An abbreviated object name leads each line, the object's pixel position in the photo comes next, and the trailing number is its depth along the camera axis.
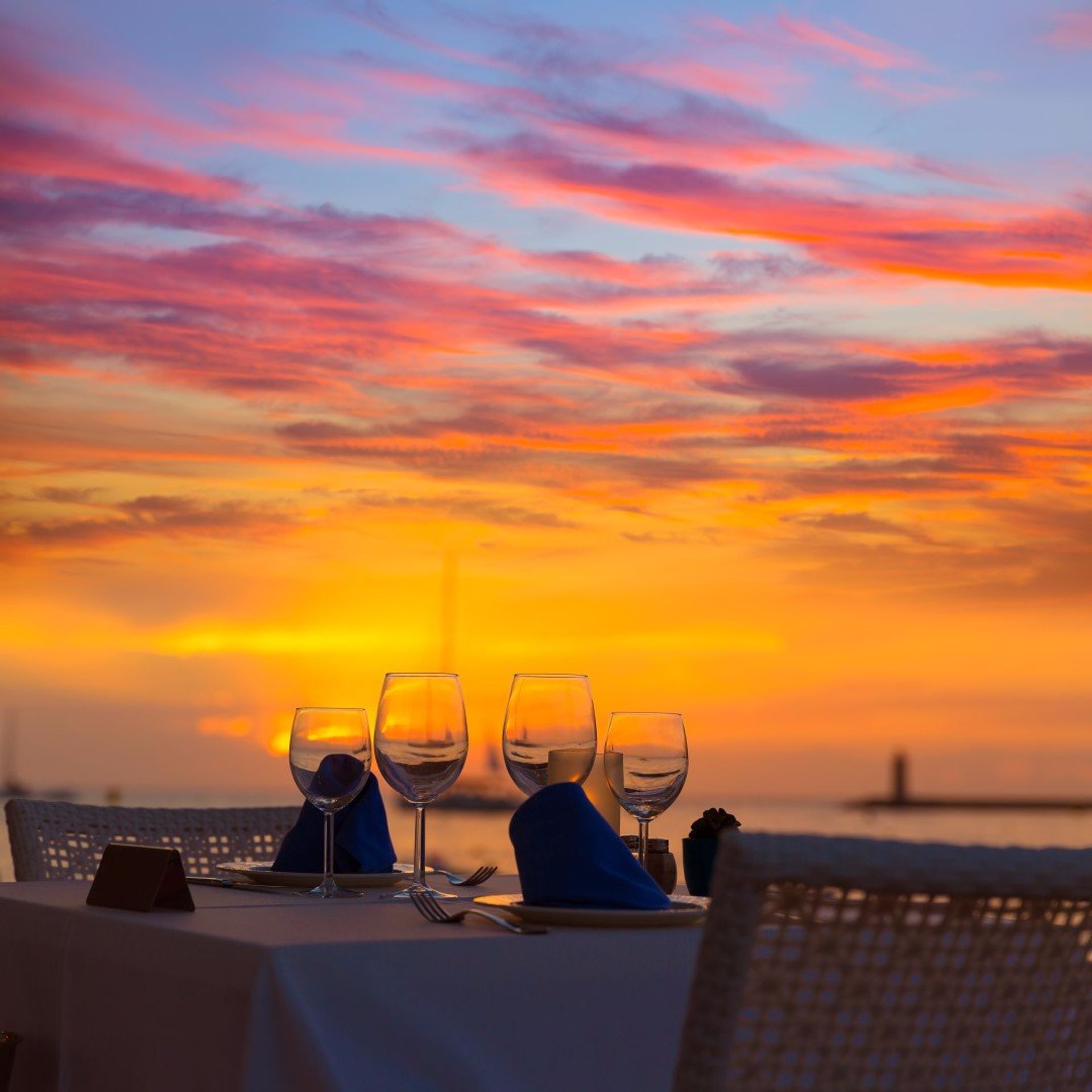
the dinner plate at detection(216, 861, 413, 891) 2.16
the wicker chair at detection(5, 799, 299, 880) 2.76
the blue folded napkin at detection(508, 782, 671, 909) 1.80
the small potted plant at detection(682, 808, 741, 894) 2.09
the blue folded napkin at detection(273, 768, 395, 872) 2.24
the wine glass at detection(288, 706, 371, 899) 2.02
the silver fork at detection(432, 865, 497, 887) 2.27
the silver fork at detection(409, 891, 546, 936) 1.67
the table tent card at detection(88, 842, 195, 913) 1.80
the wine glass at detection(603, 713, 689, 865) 2.04
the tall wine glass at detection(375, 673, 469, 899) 1.96
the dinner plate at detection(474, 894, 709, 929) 1.74
